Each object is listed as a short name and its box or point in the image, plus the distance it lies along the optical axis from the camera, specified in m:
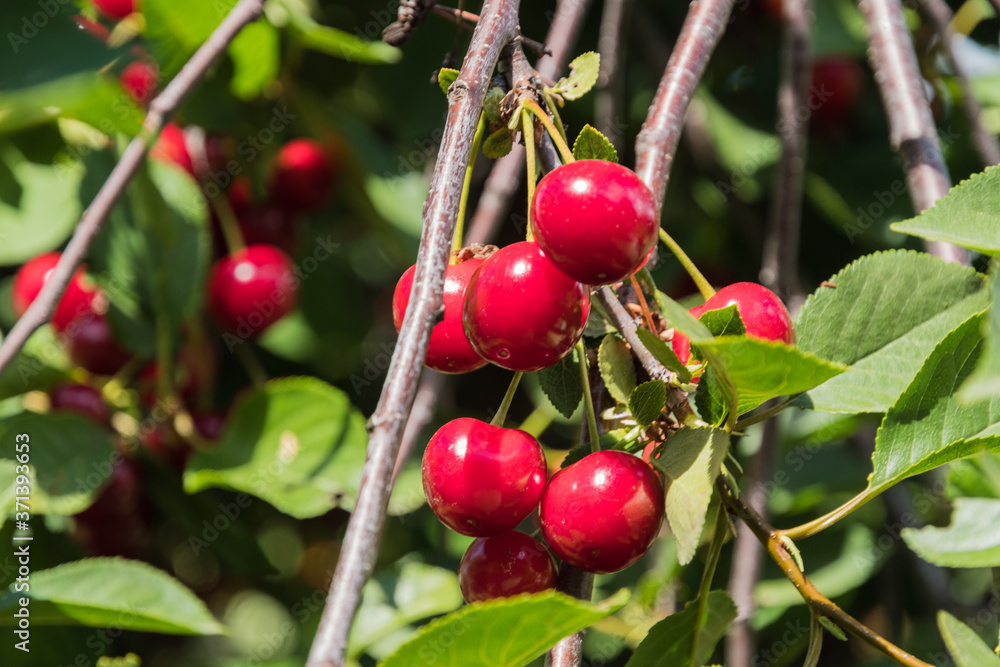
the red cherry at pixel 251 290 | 0.79
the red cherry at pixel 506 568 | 0.52
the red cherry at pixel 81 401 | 0.71
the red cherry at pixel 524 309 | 0.51
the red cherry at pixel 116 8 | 0.83
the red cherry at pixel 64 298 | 0.75
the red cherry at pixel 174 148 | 0.81
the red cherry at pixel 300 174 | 0.87
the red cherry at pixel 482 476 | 0.52
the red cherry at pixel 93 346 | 0.75
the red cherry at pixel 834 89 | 0.90
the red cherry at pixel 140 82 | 0.84
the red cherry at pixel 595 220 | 0.51
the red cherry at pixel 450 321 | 0.53
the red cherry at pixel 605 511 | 0.52
